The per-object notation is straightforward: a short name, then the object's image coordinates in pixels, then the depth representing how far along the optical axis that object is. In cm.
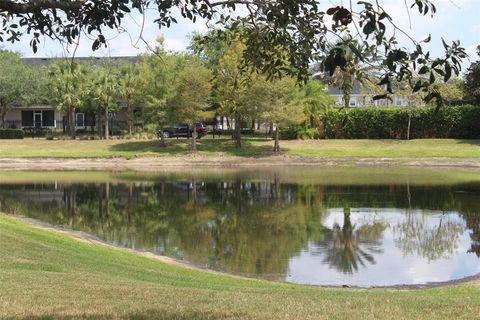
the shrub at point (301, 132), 6291
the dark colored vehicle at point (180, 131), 6888
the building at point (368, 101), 6267
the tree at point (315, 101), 6159
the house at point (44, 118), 7619
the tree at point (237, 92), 5453
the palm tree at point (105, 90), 6338
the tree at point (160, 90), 5997
